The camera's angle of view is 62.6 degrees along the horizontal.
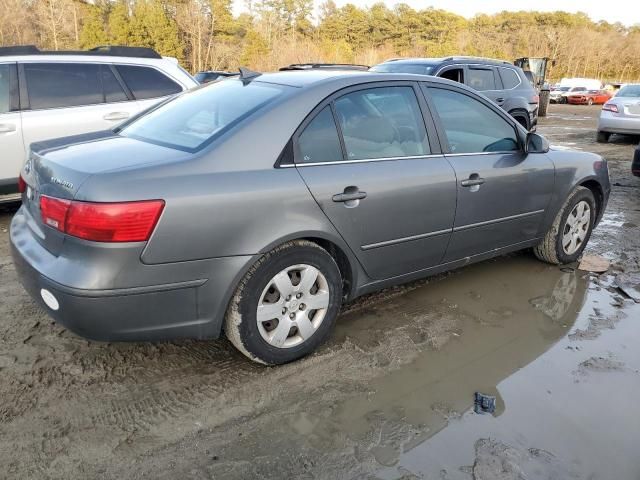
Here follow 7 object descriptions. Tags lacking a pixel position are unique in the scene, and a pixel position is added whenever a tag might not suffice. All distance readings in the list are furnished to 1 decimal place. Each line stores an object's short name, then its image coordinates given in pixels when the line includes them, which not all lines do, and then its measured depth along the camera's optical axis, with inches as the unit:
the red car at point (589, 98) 1294.3
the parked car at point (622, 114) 480.4
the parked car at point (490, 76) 358.0
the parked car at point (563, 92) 1330.2
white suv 206.1
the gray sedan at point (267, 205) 93.0
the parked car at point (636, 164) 293.1
